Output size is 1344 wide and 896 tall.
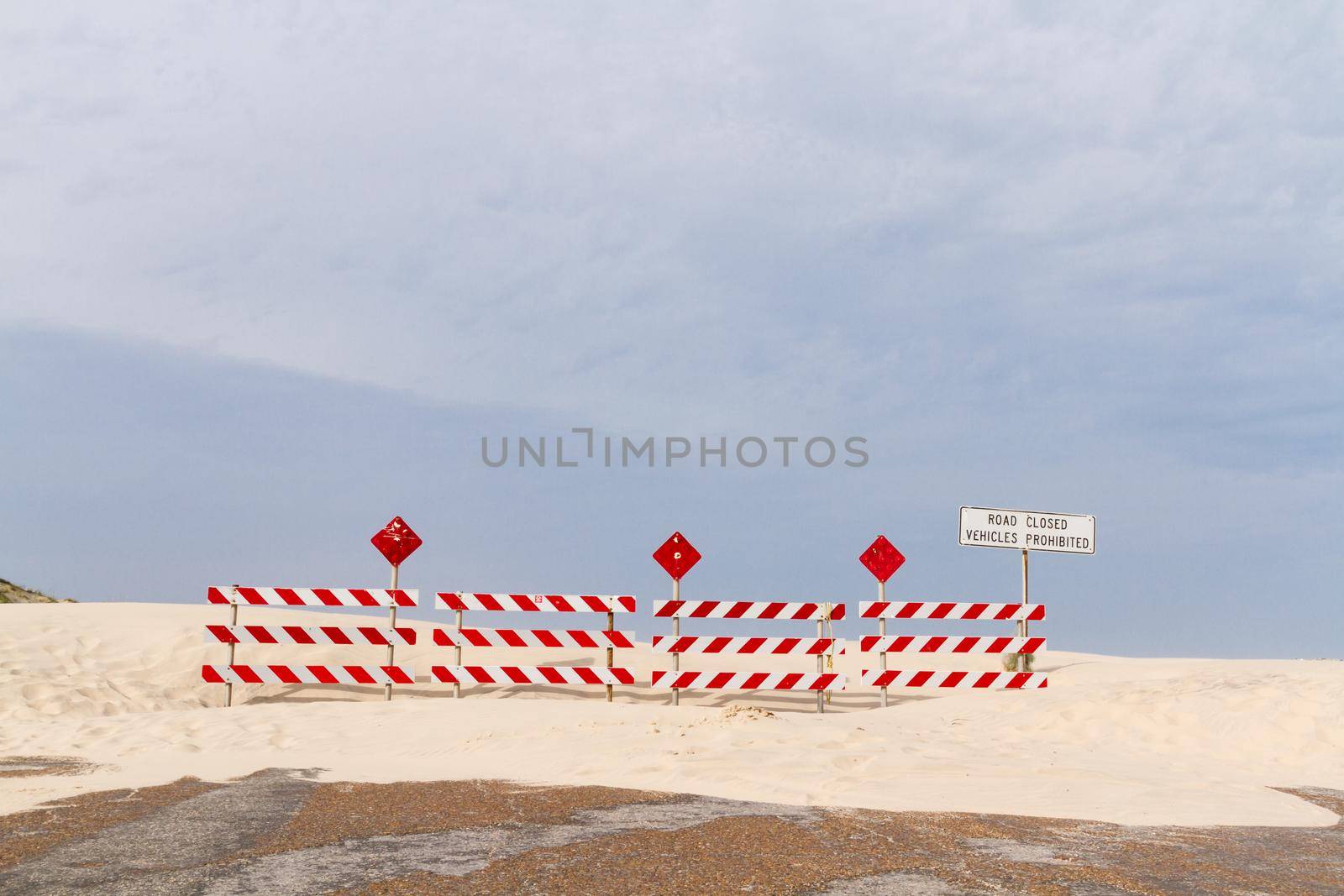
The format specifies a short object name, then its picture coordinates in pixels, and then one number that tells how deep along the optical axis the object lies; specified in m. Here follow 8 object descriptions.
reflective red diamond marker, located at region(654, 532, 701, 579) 15.34
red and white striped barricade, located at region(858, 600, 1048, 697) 15.70
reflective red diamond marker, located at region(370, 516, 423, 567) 15.71
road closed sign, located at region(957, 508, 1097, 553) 17.05
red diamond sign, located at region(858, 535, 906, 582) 16.09
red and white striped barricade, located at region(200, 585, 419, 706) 14.96
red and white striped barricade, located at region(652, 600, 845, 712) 14.77
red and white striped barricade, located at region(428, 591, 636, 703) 15.12
